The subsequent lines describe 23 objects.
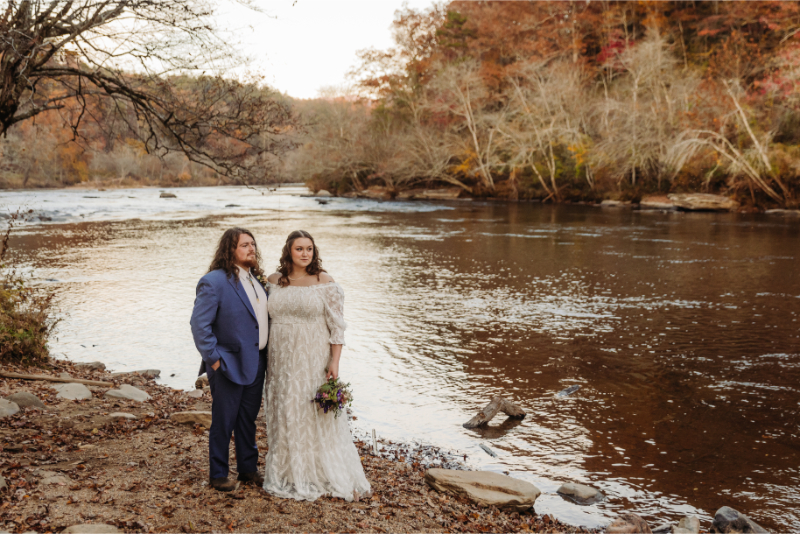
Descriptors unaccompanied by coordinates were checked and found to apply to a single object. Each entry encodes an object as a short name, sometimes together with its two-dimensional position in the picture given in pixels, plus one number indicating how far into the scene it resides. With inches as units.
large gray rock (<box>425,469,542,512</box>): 210.2
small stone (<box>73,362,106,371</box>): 360.2
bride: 190.9
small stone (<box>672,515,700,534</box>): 201.0
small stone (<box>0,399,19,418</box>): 243.1
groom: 178.5
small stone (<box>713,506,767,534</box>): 199.3
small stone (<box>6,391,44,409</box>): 258.5
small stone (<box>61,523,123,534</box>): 154.0
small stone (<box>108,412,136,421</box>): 255.4
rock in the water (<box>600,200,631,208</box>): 1762.1
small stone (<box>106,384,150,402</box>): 292.4
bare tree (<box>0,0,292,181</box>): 250.8
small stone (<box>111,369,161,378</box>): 353.8
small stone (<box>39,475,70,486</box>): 182.7
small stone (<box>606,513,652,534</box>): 195.5
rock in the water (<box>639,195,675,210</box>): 1632.6
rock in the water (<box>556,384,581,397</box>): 342.3
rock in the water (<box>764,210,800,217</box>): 1327.1
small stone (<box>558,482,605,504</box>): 227.6
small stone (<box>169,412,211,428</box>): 261.3
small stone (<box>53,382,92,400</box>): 283.1
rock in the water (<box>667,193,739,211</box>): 1492.4
